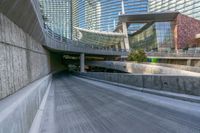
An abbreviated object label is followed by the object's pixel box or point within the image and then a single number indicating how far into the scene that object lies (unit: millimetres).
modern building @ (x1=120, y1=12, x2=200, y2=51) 35454
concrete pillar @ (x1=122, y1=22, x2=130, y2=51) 40208
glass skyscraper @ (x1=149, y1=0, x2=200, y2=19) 44034
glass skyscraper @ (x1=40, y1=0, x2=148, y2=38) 62889
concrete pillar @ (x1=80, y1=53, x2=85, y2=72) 24667
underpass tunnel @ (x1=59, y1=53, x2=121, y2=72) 33480
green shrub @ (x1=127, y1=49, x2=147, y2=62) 21612
